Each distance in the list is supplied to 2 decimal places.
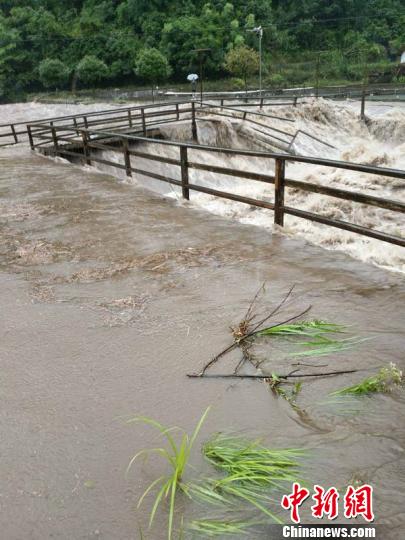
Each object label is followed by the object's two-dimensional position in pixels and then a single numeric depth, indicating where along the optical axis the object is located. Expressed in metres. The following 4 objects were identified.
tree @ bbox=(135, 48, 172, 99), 55.62
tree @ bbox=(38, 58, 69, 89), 62.53
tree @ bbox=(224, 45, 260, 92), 53.15
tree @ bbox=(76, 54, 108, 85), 61.81
